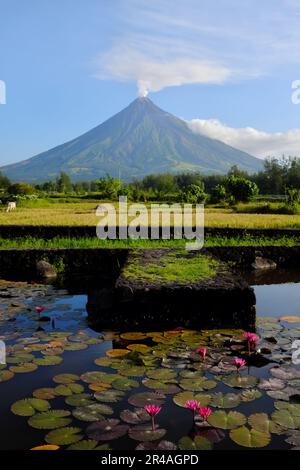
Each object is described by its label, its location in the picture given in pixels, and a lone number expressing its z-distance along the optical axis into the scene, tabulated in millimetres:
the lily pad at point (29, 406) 3881
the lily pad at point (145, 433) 3414
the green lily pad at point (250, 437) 3375
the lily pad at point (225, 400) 3951
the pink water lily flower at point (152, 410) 3248
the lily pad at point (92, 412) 3752
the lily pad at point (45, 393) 4168
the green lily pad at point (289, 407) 3824
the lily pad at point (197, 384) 4289
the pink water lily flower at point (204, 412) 3301
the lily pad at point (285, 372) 4574
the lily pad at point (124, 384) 4332
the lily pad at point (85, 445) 3299
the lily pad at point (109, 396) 4094
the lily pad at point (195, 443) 3296
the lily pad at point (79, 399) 4043
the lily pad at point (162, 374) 4551
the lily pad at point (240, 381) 4387
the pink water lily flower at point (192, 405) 3383
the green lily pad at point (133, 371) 4684
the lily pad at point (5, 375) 4617
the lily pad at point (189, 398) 4008
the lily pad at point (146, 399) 3986
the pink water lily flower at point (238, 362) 4328
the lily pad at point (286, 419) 3625
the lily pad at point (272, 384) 4335
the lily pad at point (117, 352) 5301
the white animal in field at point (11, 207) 31330
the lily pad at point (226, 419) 3602
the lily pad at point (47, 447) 3301
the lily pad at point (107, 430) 3449
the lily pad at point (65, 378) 4516
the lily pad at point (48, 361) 5031
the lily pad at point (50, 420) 3654
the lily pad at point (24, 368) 4810
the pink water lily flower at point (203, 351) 4738
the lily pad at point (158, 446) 3281
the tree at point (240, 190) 40375
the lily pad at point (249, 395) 4093
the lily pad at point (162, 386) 4266
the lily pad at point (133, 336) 5934
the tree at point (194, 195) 41500
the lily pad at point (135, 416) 3674
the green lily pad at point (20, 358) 5086
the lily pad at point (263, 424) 3555
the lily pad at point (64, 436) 3397
